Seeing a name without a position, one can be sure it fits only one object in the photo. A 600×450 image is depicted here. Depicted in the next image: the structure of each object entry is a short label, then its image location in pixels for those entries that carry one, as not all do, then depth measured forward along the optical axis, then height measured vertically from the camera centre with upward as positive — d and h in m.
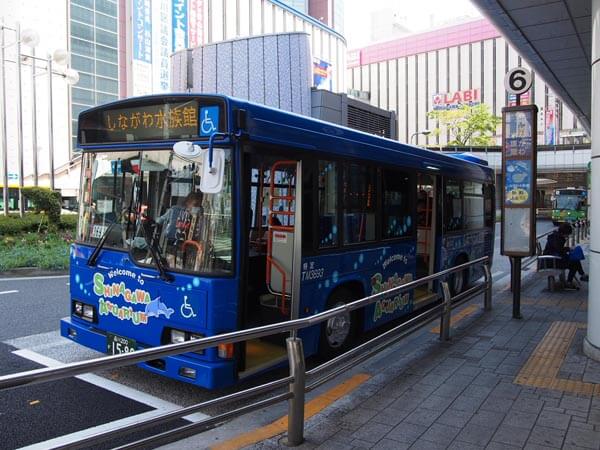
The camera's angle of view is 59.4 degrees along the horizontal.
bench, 9.66 -1.10
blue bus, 4.45 -0.18
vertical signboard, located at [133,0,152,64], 42.66 +14.81
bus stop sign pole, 7.34 +0.52
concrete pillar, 5.17 +0.04
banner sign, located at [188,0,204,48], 48.03 +17.54
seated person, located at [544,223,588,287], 9.80 -0.74
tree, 50.78 +8.73
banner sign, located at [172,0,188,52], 45.53 +16.39
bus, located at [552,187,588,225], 37.34 +0.53
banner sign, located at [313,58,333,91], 28.75 +8.25
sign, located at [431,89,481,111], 77.81 +17.18
